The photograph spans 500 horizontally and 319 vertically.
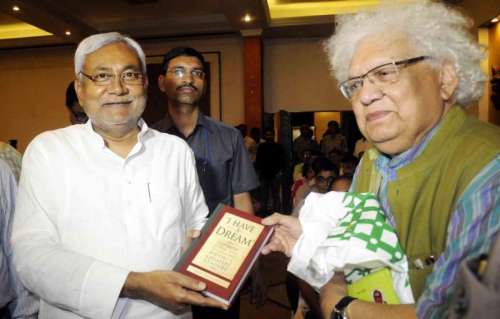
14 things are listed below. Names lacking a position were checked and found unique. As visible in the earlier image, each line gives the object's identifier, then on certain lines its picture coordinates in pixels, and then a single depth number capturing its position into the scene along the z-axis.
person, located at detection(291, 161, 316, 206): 4.20
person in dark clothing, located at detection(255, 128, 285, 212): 6.99
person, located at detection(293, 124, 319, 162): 7.74
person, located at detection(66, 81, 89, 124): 2.59
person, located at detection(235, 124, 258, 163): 7.42
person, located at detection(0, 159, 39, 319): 1.55
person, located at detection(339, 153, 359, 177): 4.15
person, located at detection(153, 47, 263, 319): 2.21
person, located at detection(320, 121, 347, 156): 8.00
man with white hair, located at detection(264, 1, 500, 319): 0.97
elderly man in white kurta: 1.17
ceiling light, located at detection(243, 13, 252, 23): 7.51
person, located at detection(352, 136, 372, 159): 6.95
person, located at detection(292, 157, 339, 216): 3.49
